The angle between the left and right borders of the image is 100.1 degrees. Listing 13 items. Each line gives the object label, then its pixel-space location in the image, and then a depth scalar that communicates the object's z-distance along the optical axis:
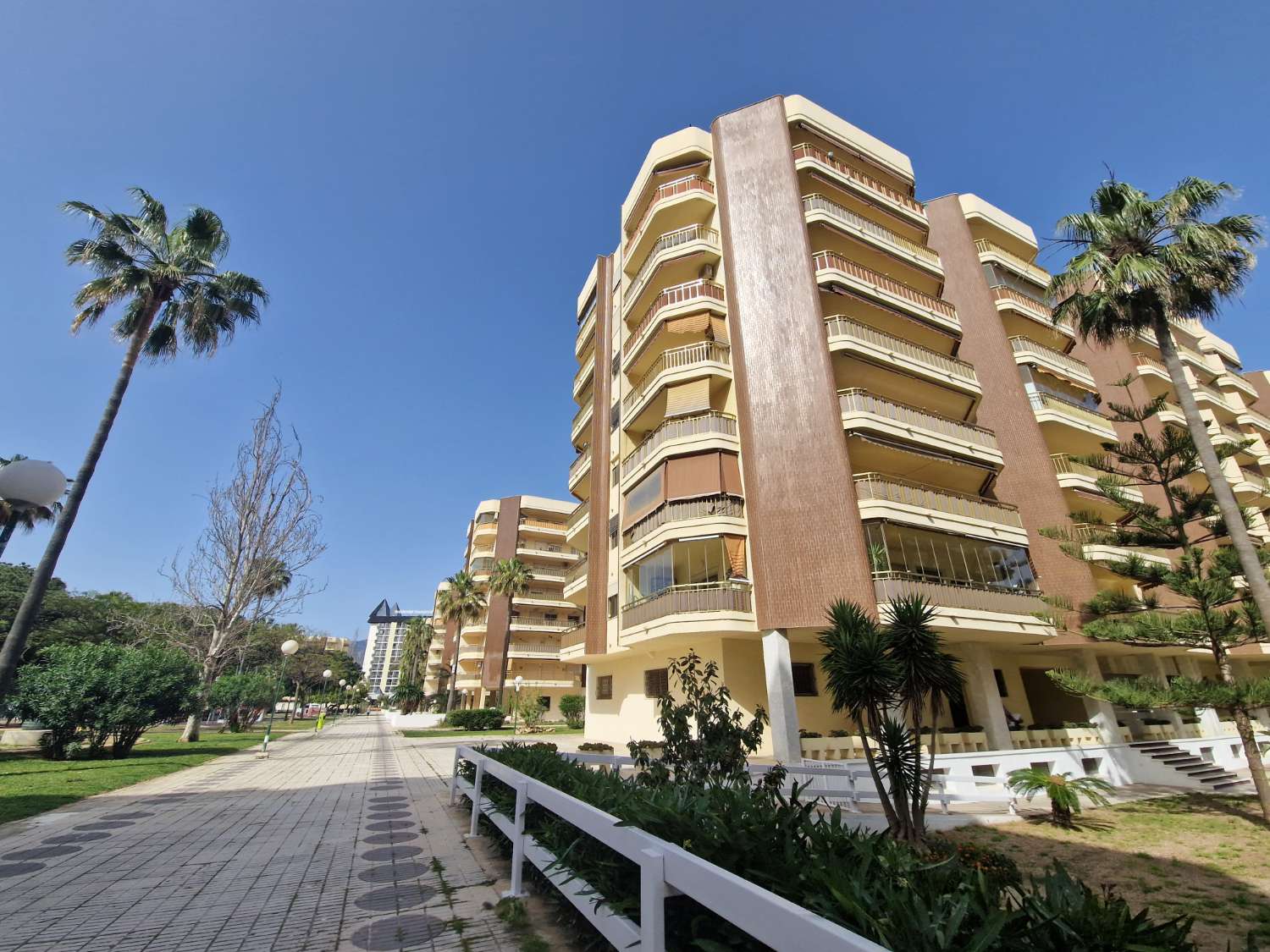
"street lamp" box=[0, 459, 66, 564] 5.22
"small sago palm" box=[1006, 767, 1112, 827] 9.90
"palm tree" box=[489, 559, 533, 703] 41.25
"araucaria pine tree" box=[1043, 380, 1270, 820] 11.26
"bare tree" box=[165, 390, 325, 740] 22.95
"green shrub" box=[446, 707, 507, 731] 35.19
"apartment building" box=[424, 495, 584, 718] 44.53
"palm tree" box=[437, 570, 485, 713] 45.72
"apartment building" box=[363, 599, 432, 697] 184.50
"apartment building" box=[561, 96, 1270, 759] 16.48
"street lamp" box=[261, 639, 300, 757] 19.55
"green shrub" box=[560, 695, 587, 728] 37.88
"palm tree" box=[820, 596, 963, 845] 7.43
